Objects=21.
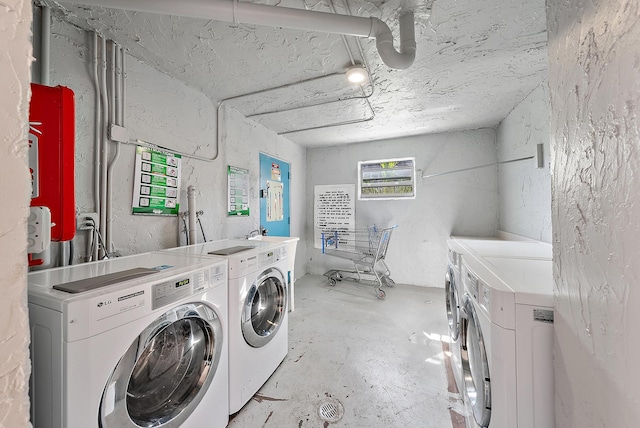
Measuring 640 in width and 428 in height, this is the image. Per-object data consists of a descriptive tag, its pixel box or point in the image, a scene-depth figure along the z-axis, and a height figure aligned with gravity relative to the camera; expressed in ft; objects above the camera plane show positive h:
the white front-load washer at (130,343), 2.30 -1.46
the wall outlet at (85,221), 4.29 -0.07
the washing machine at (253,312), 4.28 -2.06
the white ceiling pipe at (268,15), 3.35 +2.97
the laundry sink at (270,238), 8.39 -0.86
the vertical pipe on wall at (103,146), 4.58 +1.38
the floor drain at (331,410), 4.31 -3.70
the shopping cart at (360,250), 10.93 -1.77
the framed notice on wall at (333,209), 12.22 +0.29
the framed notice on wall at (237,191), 7.73 +0.85
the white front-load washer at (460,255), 4.55 -0.83
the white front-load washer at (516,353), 2.39 -1.48
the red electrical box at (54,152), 2.75 +0.78
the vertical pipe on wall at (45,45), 3.86 +2.83
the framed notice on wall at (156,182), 5.22 +0.80
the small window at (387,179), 11.35 +1.74
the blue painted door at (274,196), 9.56 +0.85
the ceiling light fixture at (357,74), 5.55 +3.38
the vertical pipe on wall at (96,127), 4.51 +1.72
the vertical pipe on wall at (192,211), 6.14 +0.13
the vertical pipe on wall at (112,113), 4.66 +2.10
